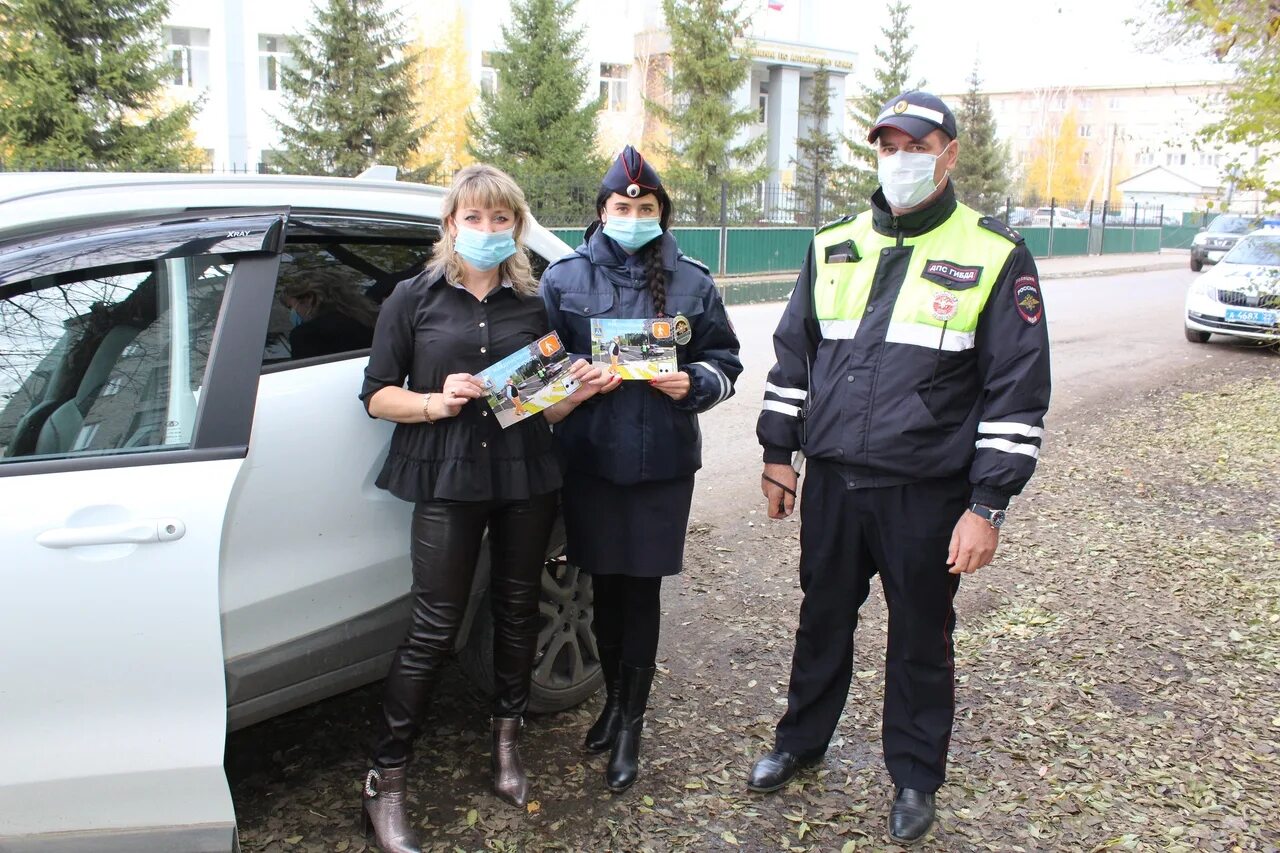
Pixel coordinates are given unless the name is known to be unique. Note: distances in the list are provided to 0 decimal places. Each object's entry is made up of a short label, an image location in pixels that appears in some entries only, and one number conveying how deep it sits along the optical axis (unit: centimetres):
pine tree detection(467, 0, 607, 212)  2748
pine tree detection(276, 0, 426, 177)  2538
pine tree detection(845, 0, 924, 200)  3947
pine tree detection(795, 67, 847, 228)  3966
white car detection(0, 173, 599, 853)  226
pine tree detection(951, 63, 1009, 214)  4247
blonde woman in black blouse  282
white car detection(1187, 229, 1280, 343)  1291
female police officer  316
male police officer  286
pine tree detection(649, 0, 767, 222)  3117
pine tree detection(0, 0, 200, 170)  1694
